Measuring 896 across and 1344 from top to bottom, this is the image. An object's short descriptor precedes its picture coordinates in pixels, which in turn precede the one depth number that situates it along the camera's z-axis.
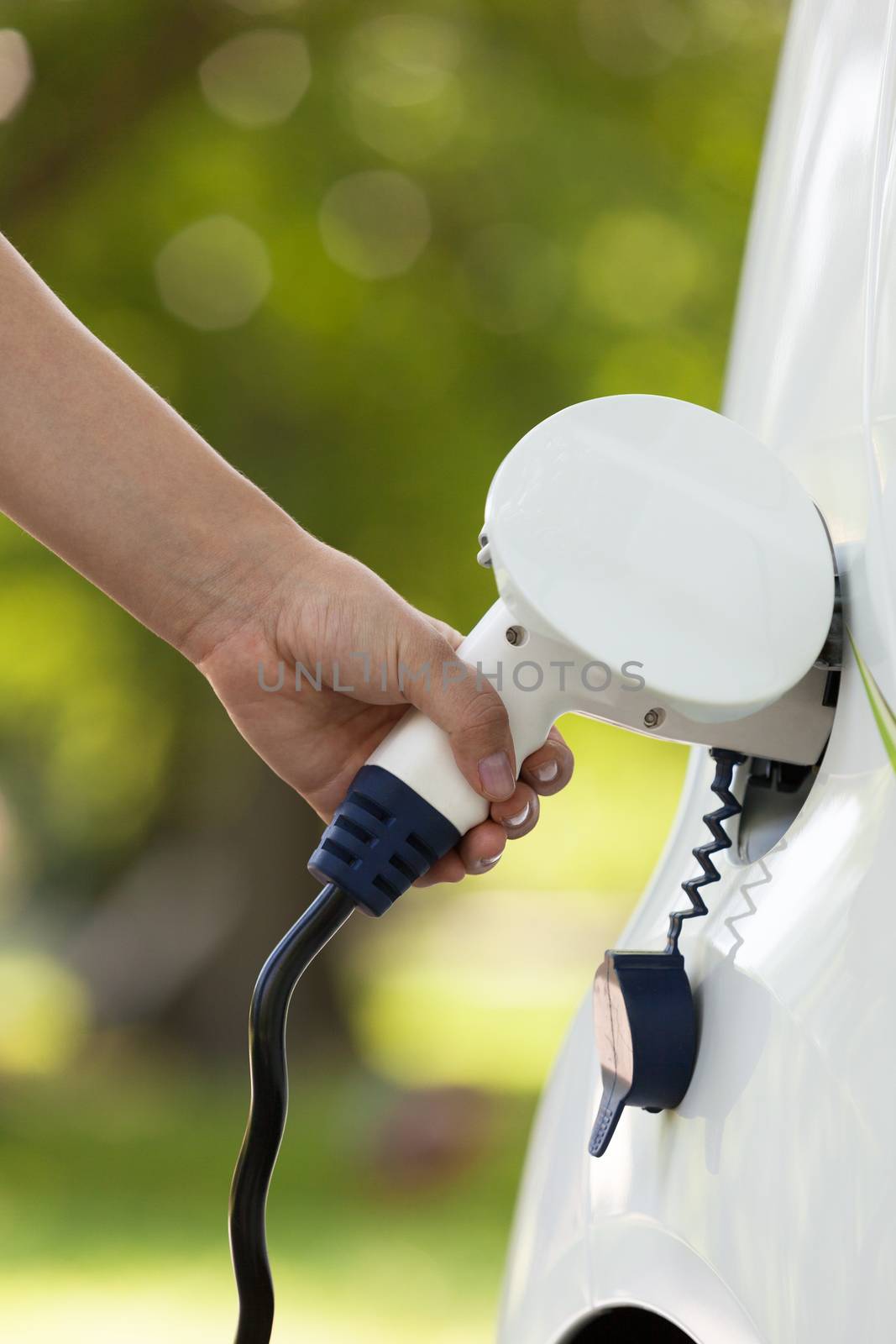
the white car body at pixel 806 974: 2.04
